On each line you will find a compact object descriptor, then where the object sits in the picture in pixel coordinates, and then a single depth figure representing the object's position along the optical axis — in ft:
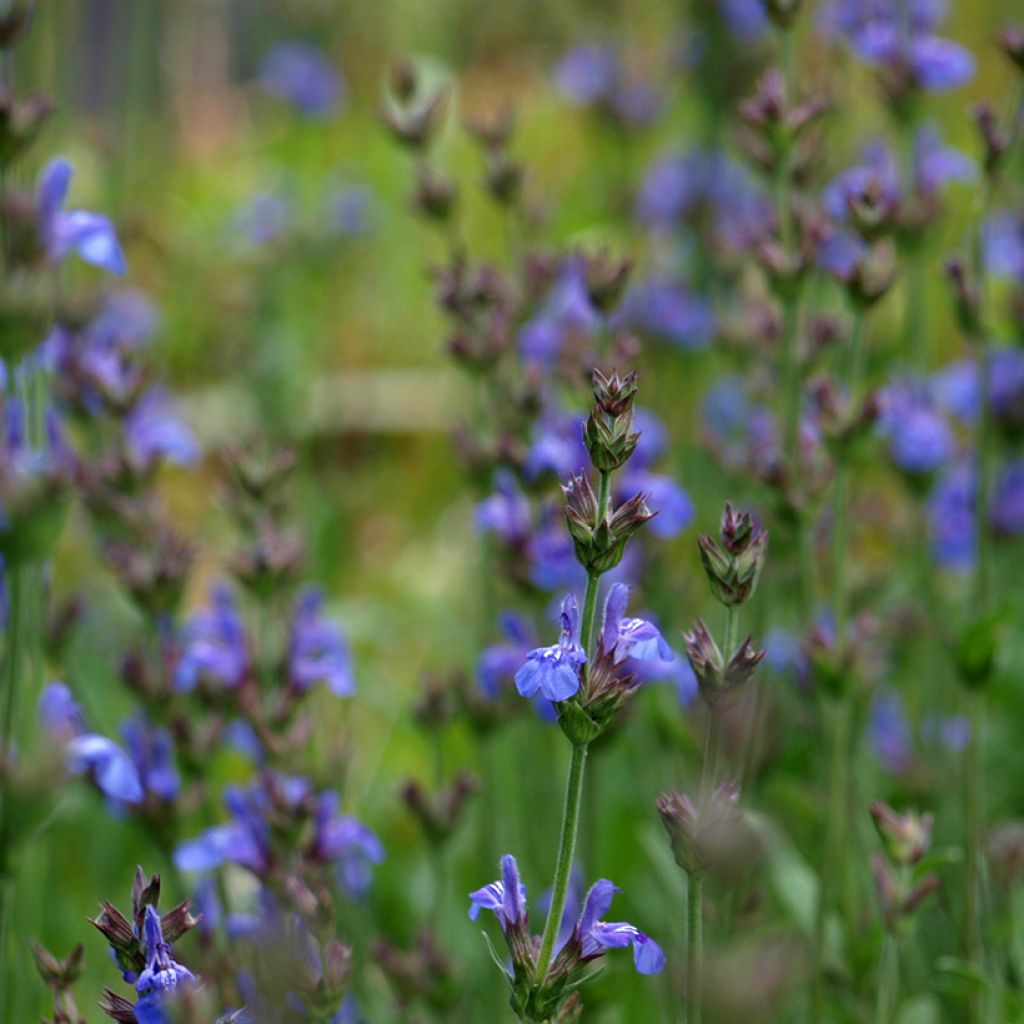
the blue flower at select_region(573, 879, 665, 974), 7.98
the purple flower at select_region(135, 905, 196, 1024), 7.59
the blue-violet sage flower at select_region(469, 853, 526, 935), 8.34
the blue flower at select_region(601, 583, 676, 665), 8.38
